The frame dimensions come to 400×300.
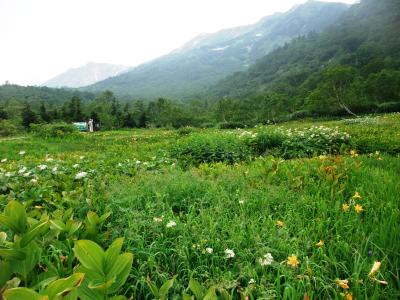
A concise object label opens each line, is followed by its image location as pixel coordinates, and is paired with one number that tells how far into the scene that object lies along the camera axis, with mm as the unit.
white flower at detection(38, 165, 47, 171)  5227
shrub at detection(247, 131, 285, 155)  9289
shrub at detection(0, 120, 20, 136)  37094
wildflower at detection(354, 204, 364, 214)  3032
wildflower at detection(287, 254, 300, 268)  2149
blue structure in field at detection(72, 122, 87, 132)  44712
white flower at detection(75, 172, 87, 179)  4525
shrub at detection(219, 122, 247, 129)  35775
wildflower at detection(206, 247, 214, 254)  2474
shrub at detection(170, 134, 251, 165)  7613
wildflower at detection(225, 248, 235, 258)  2398
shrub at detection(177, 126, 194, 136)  20803
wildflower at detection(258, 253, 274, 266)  2254
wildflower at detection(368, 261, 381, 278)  1875
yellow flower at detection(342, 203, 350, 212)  3193
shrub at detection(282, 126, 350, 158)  8378
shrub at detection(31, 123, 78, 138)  17547
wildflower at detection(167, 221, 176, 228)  2816
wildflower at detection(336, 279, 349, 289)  1891
